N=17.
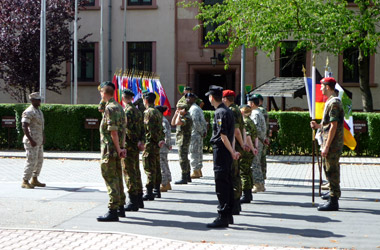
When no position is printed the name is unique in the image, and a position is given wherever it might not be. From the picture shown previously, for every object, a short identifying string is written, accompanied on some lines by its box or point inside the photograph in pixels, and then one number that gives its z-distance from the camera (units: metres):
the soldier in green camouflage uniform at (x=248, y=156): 9.99
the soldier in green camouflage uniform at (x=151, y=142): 10.48
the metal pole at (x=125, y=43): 29.67
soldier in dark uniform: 7.98
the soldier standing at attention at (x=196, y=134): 13.33
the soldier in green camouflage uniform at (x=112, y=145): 8.40
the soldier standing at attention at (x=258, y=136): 11.03
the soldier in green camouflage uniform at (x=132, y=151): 9.45
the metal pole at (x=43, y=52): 22.64
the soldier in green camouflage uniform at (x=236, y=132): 8.55
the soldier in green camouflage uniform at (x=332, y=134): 9.34
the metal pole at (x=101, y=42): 28.99
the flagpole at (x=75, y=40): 26.70
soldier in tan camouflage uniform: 11.90
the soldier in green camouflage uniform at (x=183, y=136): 12.73
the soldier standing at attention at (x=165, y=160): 11.62
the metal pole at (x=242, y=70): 21.98
